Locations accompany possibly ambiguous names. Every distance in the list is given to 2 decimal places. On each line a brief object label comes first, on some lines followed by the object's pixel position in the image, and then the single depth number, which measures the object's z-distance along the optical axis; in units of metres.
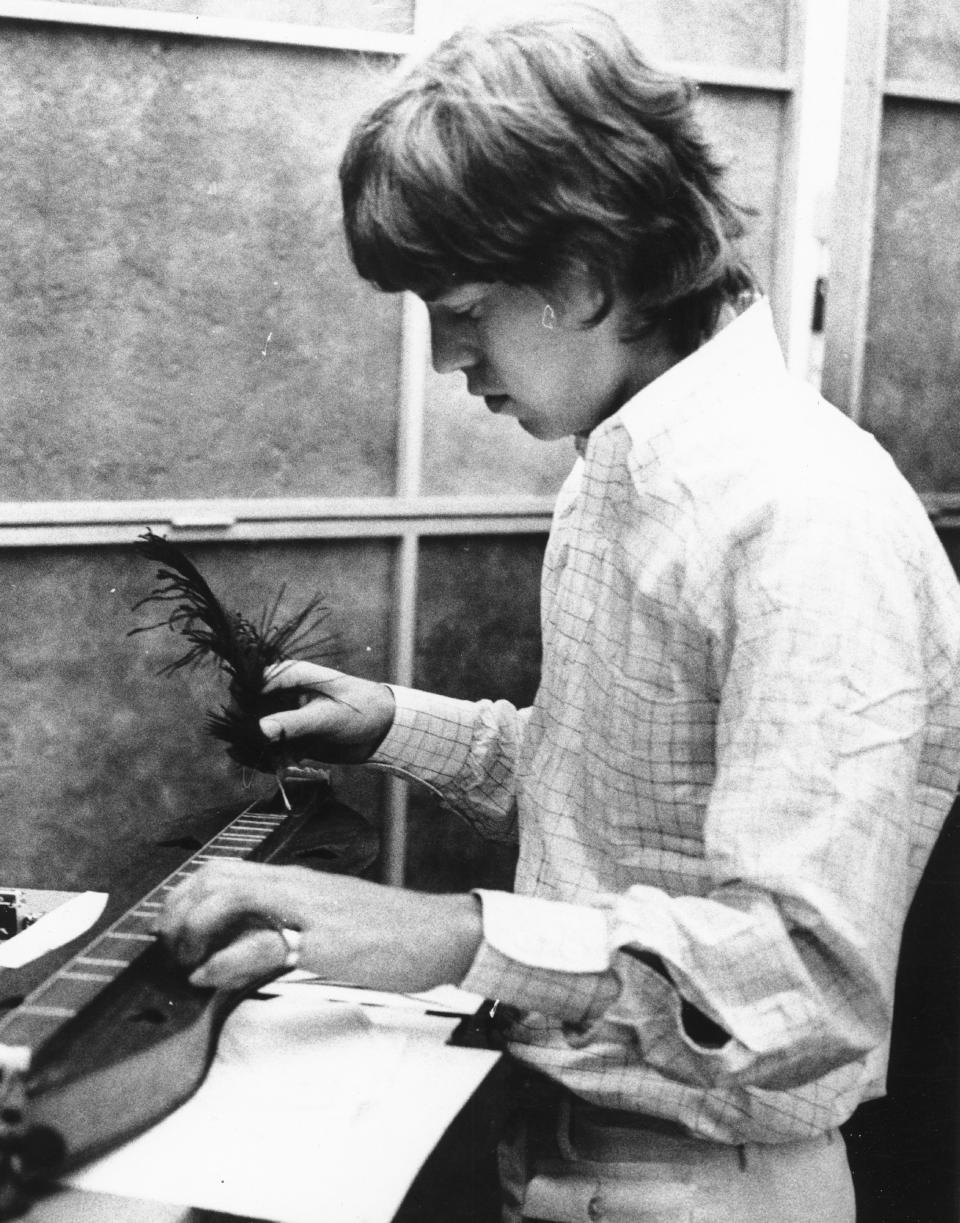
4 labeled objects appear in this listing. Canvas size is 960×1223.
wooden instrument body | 0.94
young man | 1.07
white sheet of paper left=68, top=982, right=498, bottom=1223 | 0.98
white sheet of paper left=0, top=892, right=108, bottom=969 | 1.33
